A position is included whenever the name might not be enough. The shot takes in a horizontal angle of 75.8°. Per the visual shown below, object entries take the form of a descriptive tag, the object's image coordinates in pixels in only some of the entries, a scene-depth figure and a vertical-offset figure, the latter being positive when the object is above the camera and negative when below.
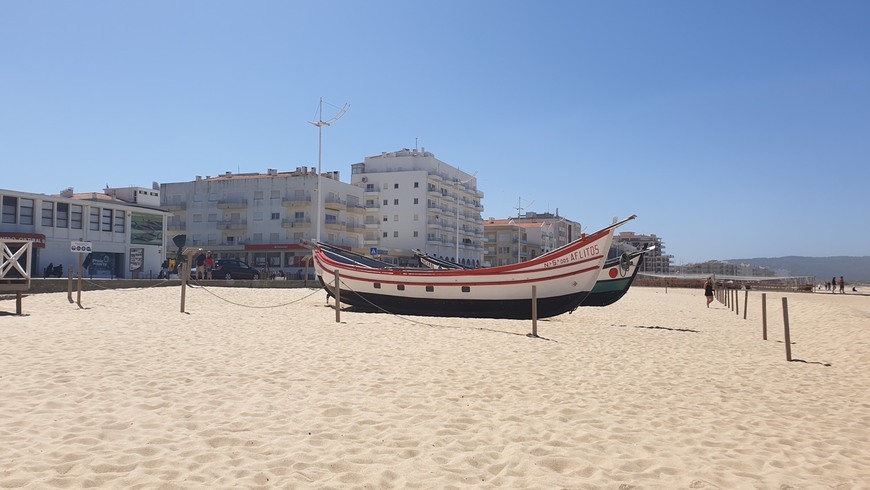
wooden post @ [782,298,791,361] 11.28 -1.44
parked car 38.88 +0.01
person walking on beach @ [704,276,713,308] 32.45 -0.97
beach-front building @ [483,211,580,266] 101.06 +6.46
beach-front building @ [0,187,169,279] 36.50 +2.77
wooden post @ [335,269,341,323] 15.91 -1.08
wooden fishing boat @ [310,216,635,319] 17.95 -0.45
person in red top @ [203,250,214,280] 37.16 +0.33
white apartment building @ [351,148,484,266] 78.88 +9.74
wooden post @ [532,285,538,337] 13.79 -1.13
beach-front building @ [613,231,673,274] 172.38 +5.29
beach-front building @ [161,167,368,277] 61.75 +6.43
